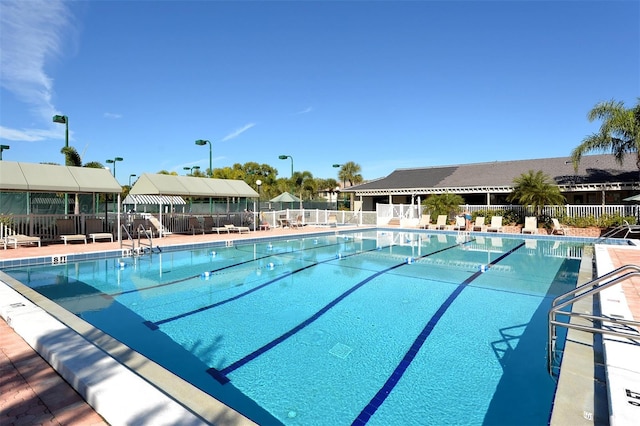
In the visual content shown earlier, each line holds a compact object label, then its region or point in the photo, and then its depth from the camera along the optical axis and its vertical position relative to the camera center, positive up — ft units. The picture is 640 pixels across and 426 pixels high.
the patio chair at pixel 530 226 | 63.46 -3.19
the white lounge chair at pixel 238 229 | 59.40 -2.87
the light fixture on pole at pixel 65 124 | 49.23 +13.78
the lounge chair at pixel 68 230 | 43.68 -2.01
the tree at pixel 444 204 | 77.25 +1.21
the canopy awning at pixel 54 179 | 39.88 +4.43
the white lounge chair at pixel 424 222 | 73.55 -2.57
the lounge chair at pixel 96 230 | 45.91 -2.16
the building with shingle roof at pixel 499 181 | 70.28 +6.66
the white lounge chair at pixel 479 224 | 68.82 -2.96
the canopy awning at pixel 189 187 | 52.65 +4.32
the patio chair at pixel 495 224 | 66.85 -3.01
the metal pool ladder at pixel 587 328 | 10.70 -4.04
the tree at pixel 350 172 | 179.22 +20.02
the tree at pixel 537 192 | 63.98 +3.04
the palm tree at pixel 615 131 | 54.34 +12.24
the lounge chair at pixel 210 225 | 58.75 -2.15
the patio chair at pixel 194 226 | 57.67 -2.18
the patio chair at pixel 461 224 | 70.38 -2.94
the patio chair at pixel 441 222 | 71.87 -2.55
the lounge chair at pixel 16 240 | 38.65 -2.74
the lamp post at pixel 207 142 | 68.33 +13.65
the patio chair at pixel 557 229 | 61.56 -3.68
